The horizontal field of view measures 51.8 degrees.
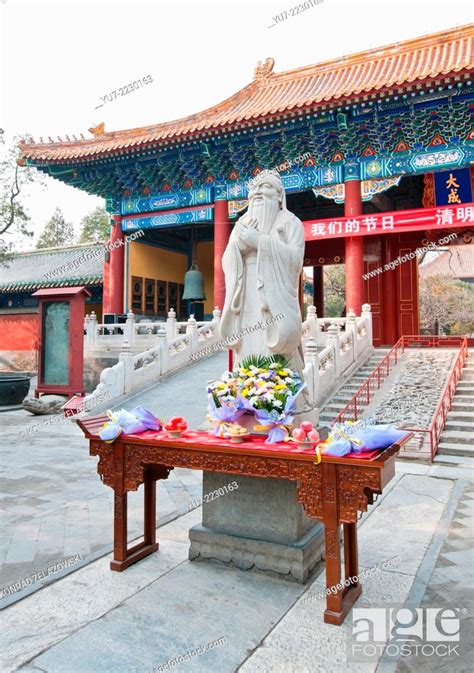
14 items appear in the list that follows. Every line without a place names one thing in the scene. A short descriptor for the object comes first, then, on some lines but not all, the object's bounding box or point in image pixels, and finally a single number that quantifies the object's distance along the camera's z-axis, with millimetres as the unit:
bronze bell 16562
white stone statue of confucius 3744
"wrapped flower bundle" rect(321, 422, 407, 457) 2734
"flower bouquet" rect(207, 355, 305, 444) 3326
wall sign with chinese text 12195
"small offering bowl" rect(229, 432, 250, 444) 3193
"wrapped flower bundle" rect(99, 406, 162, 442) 3371
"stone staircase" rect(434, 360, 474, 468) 6755
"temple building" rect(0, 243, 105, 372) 17891
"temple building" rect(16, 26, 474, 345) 11727
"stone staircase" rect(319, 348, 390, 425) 8734
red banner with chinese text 11781
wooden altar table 2717
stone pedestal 3283
